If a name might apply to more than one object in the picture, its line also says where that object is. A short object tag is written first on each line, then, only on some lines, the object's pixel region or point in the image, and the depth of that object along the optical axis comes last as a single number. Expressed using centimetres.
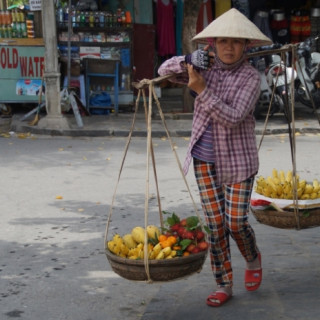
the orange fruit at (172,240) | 409
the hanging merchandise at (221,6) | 1611
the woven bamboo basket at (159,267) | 388
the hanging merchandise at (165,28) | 1577
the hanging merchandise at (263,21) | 1622
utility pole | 1248
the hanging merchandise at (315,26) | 1705
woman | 405
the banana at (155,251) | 398
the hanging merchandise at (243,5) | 1614
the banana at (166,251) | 399
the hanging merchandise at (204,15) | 1605
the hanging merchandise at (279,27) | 1634
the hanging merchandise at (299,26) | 1645
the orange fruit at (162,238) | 415
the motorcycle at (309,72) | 1359
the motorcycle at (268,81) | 1322
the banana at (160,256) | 394
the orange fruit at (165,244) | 407
